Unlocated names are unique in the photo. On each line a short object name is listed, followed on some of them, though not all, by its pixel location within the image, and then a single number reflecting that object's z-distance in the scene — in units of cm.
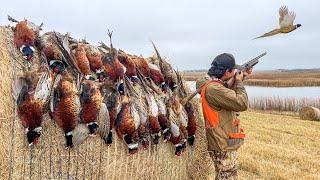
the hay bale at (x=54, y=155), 298
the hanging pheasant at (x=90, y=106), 320
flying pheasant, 330
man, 357
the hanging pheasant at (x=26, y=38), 311
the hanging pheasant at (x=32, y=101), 298
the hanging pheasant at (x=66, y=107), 309
